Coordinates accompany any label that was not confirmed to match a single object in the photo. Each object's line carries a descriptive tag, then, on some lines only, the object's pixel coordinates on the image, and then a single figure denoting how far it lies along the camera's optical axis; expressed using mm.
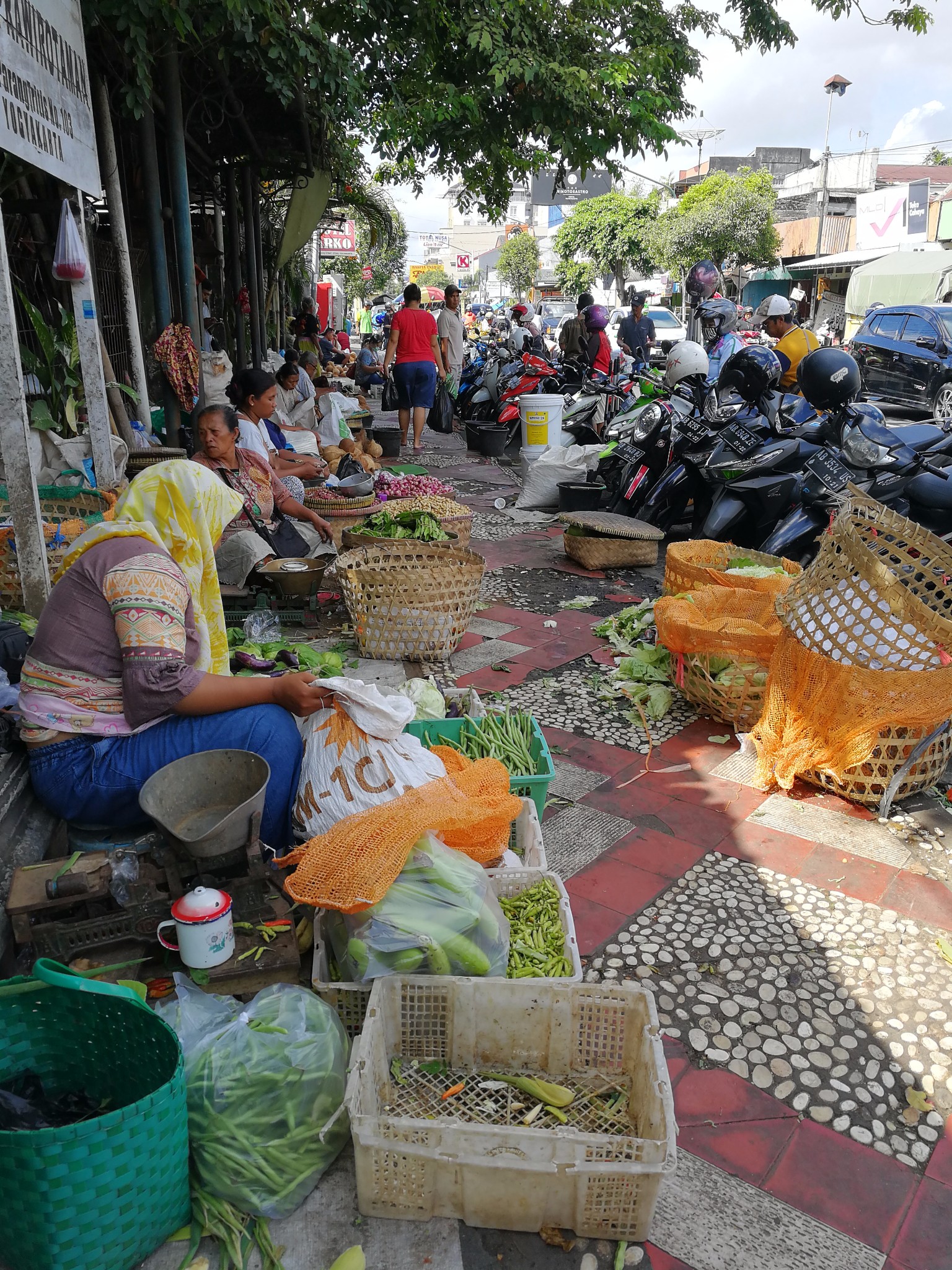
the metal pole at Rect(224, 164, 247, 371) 10750
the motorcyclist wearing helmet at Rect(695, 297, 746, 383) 7539
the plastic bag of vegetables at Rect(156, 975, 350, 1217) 1739
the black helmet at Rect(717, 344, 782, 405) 6020
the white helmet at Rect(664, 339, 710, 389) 7137
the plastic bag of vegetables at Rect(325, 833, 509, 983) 2035
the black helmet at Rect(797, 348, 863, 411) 5445
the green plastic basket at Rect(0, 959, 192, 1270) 1440
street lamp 31000
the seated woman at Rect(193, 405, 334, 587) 4348
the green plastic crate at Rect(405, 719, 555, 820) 2859
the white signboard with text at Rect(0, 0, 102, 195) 3516
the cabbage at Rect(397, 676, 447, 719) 3432
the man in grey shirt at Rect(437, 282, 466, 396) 12078
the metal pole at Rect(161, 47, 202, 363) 6750
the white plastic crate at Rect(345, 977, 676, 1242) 1660
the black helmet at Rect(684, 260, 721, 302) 8016
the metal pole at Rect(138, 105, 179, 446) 7000
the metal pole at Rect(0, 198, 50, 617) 3502
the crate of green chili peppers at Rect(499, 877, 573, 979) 2178
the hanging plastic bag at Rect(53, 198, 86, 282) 4555
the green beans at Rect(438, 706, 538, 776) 3004
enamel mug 2041
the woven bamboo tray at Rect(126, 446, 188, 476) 5512
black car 14656
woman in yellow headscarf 2387
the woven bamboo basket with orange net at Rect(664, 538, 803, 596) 4402
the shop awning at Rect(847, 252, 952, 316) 22141
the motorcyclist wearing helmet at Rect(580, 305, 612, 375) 10602
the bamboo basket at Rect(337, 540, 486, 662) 4277
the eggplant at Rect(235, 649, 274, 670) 3742
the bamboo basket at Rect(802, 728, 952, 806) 3258
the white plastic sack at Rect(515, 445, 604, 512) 8117
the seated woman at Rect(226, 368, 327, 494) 5016
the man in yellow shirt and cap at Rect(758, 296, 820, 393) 7109
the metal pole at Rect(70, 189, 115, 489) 4762
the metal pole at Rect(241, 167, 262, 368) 11320
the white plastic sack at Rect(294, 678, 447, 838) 2434
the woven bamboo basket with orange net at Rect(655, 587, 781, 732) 3807
